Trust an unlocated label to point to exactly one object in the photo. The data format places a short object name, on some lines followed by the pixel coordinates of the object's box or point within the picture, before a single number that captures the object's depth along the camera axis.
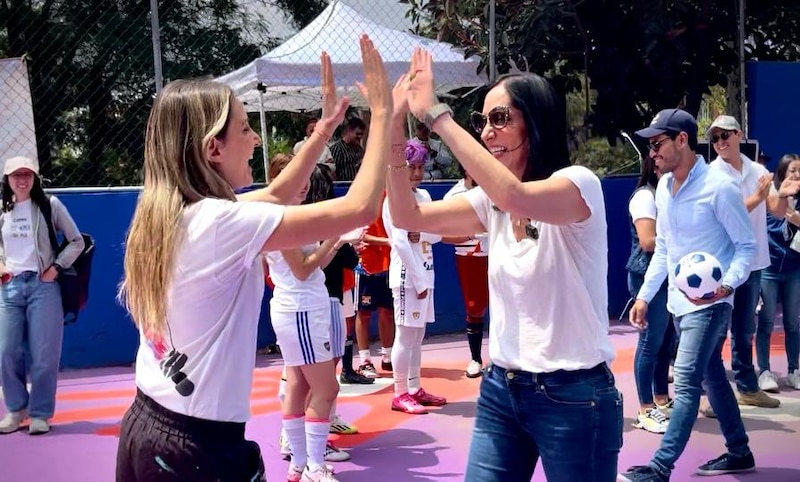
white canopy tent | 9.89
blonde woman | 2.42
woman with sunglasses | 2.88
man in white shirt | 6.50
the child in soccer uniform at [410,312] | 6.95
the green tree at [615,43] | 10.53
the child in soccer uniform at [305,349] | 5.09
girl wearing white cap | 6.67
